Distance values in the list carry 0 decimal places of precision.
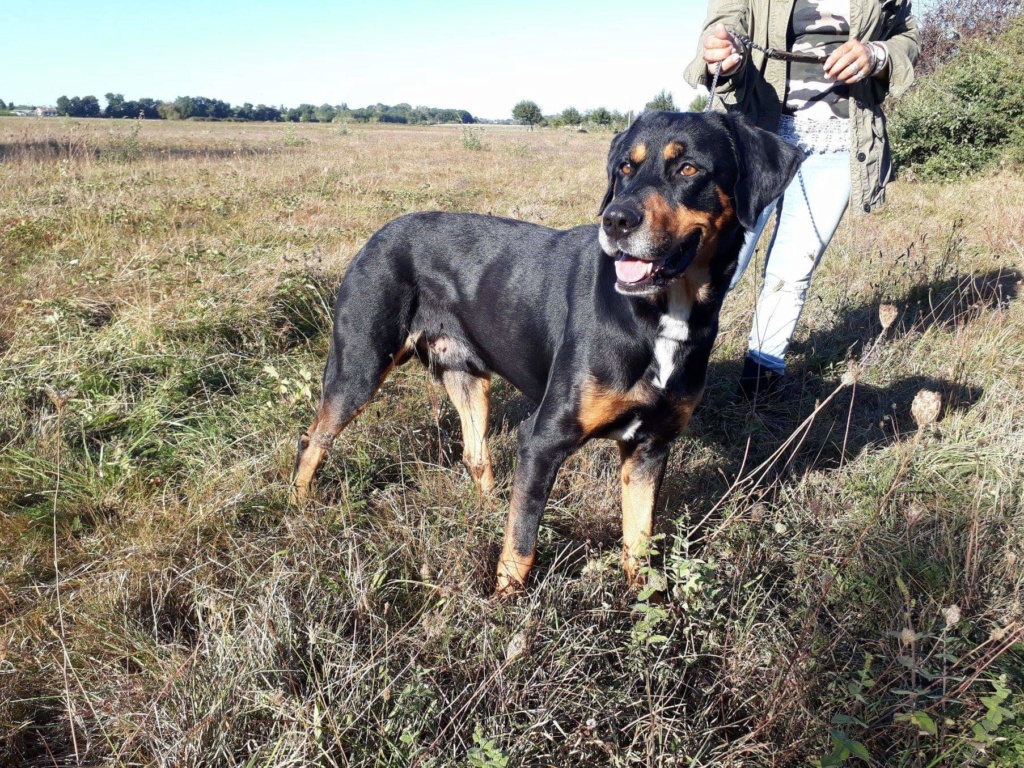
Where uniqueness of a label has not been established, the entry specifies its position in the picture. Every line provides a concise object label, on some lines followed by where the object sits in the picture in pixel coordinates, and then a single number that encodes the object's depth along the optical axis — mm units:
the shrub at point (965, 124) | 12516
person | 3537
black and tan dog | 2496
